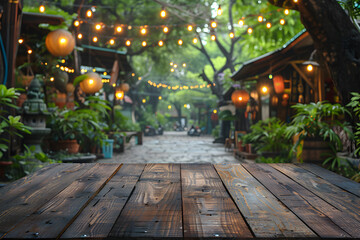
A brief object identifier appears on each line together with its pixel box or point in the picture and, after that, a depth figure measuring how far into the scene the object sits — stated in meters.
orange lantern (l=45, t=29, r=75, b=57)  7.66
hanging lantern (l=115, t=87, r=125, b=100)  15.59
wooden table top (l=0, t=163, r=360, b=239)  1.34
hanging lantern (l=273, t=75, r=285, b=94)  11.10
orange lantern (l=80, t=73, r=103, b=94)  9.81
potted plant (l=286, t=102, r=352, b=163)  5.80
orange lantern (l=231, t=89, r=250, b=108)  13.81
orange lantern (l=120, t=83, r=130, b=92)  15.86
